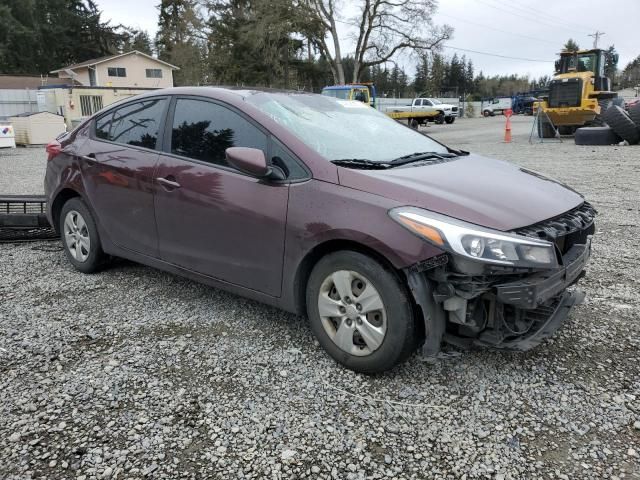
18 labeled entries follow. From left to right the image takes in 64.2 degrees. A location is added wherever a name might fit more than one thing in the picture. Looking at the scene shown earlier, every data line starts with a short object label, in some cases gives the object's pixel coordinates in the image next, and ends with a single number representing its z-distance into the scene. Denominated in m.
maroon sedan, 2.54
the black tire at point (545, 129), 19.62
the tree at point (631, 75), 82.56
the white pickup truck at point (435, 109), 36.46
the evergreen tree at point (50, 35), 51.16
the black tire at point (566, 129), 20.51
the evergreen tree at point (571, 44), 95.80
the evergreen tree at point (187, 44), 46.66
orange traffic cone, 19.61
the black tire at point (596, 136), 15.98
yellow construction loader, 18.72
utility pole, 70.62
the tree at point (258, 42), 37.12
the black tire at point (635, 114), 15.06
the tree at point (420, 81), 75.94
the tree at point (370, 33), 38.66
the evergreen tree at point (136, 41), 62.31
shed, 21.62
